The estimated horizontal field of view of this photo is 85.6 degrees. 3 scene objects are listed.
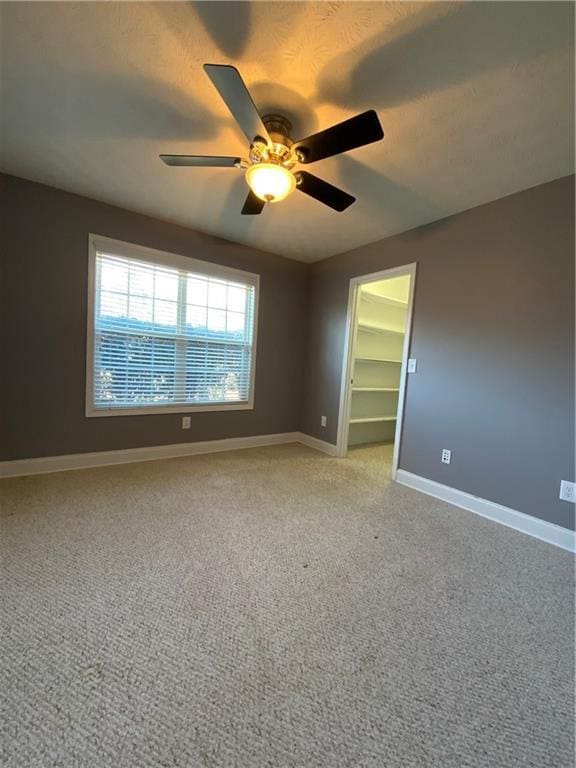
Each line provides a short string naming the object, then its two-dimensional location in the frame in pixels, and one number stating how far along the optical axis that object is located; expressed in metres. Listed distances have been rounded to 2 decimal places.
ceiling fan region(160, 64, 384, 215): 1.28
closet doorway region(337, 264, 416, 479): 3.62
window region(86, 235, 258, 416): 2.85
